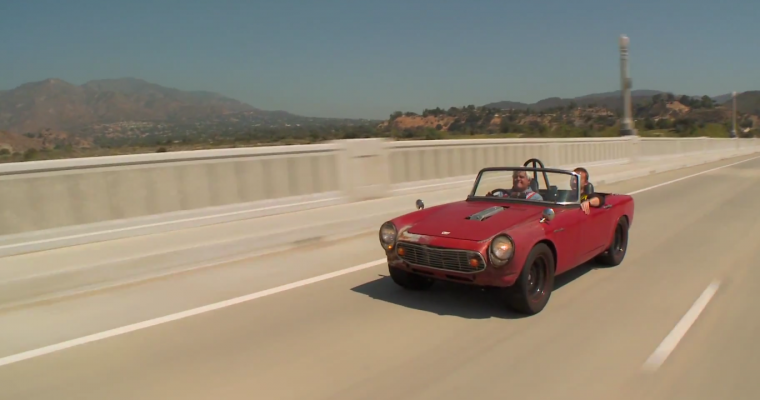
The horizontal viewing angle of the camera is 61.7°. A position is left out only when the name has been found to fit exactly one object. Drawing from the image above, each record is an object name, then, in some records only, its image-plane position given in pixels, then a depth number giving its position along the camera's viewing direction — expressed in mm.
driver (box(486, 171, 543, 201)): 7164
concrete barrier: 7234
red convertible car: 5668
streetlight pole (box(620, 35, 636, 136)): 24019
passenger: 7078
